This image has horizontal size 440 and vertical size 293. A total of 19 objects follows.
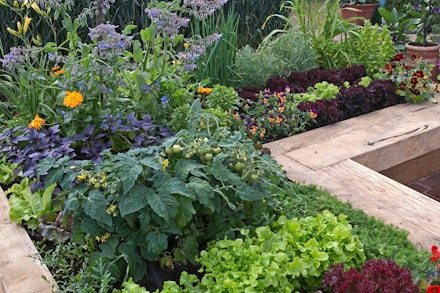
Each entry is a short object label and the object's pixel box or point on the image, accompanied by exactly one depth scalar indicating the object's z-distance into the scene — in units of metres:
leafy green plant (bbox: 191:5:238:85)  4.04
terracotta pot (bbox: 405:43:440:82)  5.12
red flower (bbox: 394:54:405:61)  4.60
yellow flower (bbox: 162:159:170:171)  2.24
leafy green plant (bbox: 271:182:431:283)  2.29
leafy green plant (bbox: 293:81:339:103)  4.02
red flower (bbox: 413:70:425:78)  4.23
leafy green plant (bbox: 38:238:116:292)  2.12
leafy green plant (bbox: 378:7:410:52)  5.93
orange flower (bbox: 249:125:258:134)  3.52
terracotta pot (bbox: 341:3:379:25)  7.42
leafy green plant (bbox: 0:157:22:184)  3.02
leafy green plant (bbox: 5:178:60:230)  2.67
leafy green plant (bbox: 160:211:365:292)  2.03
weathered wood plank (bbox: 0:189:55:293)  2.23
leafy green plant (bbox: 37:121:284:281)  2.15
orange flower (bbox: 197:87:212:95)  3.53
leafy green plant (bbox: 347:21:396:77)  4.74
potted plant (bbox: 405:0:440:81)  5.16
